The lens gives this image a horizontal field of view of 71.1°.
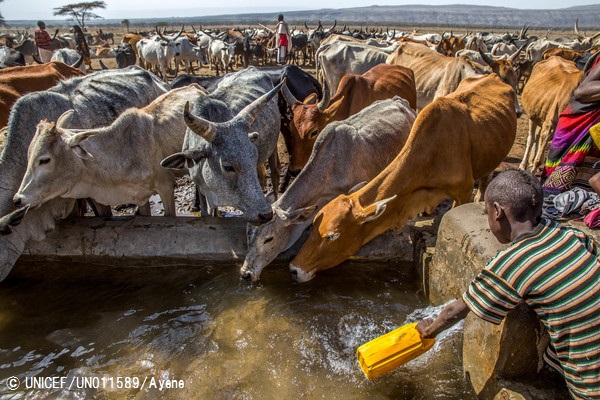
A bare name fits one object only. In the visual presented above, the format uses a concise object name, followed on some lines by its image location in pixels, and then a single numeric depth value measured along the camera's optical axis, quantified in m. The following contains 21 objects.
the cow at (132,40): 25.24
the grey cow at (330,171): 4.05
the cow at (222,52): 20.91
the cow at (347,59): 10.55
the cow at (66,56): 14.19
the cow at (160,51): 19.75
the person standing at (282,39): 19.48
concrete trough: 4.43
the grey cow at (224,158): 4.02
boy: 2.09
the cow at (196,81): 6.98
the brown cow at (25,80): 5.66
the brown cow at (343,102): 6.01
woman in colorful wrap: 3.81
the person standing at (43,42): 15.81
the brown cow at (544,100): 6.82
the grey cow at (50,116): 4.15
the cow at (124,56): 20.32
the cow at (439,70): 8.23
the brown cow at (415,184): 3.82
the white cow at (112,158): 3.97
